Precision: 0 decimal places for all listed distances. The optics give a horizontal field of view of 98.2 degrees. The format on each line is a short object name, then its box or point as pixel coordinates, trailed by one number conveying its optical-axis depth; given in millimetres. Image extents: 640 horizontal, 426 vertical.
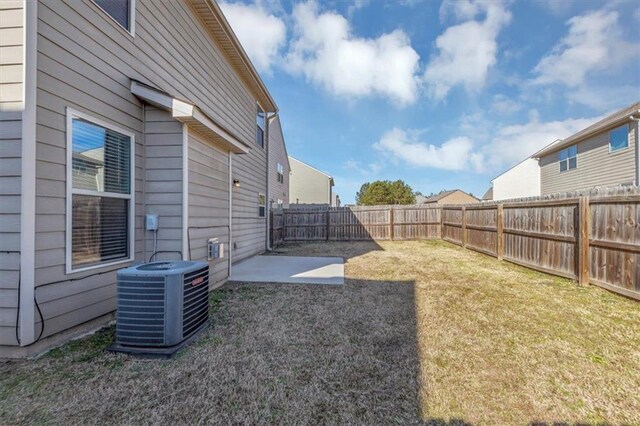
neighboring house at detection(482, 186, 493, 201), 33206
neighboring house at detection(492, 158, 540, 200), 18281
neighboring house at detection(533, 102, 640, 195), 10336
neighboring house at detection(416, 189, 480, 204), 38178
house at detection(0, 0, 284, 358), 2461
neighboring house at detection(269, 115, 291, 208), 14927
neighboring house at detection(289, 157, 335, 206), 25672
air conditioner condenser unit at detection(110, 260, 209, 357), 2633
